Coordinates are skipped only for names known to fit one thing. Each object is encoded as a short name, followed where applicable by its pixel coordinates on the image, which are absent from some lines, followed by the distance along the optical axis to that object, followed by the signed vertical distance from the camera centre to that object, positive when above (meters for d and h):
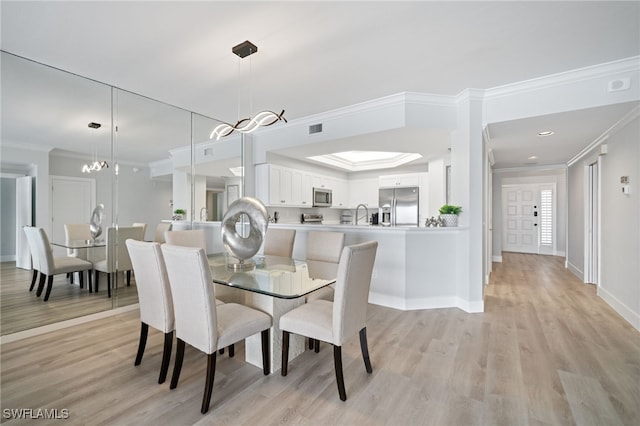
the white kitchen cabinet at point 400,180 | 6.17 +0.74
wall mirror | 2.79 +0.60
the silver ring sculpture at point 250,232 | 2.57 -0.15
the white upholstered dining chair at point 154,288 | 1.96 -0.53
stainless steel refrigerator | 6.10 +0.16
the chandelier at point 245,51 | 2.43 +1.40
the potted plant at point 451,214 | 3.51 -0.01
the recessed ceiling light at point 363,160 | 6.08 +1.17
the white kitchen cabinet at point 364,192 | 7.03 +0.52
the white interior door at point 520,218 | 8.27 -0.14
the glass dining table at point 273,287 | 1.95 -0.50
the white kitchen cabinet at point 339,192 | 6.84 +0.51
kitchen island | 3.48 -0.68
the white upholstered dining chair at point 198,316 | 1.68 -0.63
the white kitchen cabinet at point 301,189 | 5.62 +0.49
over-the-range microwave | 6.26 +0.36
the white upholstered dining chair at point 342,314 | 1.80 -0.70
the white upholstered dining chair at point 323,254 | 2.55 -0.44
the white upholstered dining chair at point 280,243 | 3.52 -0.37
